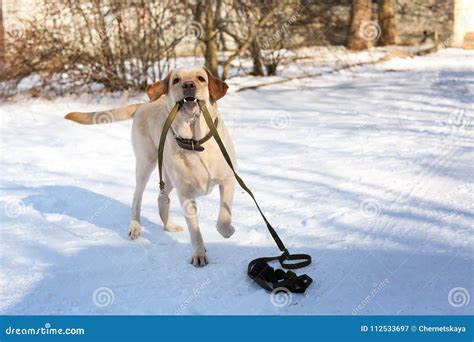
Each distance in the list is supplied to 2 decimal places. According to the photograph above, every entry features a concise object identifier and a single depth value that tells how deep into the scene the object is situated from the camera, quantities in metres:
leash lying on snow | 3.78
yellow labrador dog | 4.25
